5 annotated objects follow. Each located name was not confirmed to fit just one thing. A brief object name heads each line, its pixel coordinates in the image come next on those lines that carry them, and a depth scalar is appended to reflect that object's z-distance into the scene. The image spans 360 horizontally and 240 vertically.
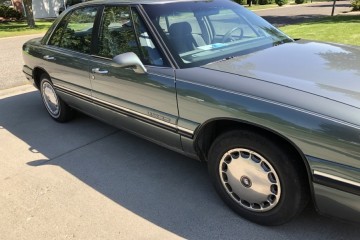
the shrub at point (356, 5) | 24.34
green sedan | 2.24
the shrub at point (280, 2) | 38.91
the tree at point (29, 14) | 19.50
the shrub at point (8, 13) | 25.36
